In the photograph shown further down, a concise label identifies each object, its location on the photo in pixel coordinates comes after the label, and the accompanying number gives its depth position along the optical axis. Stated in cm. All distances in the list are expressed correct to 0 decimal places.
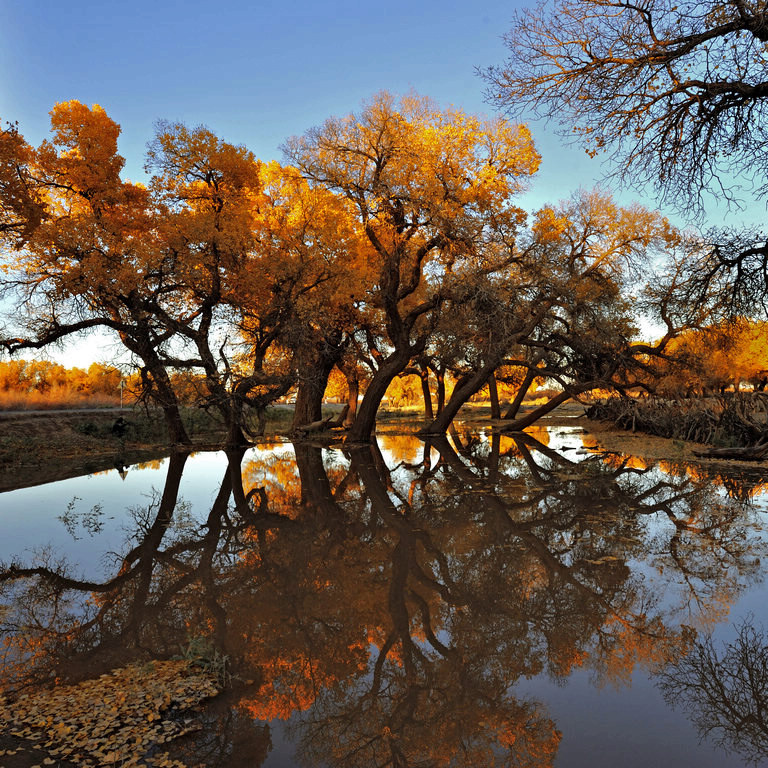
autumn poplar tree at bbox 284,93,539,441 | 1831
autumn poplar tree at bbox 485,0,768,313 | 675
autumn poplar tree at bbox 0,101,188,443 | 1634
